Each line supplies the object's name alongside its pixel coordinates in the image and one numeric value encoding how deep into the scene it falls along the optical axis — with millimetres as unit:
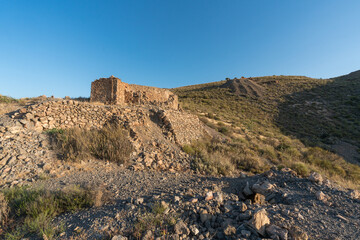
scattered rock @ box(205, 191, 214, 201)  3244
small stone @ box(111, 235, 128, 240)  2214
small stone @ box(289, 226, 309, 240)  2176
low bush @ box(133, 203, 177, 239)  2359
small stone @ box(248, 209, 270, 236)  2315
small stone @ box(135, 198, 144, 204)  3137
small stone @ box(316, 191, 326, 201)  3571
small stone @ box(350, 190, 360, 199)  3594
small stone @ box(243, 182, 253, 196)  4277
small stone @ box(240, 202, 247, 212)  2901
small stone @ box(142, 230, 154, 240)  2232
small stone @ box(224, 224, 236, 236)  2369
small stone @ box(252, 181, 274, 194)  4168
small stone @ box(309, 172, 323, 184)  4426
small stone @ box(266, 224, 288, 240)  2171
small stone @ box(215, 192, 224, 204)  3222
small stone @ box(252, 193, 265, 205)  3830
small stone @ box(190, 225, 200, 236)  2432
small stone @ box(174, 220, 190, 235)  2396
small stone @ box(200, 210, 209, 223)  2692
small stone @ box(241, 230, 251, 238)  2285
